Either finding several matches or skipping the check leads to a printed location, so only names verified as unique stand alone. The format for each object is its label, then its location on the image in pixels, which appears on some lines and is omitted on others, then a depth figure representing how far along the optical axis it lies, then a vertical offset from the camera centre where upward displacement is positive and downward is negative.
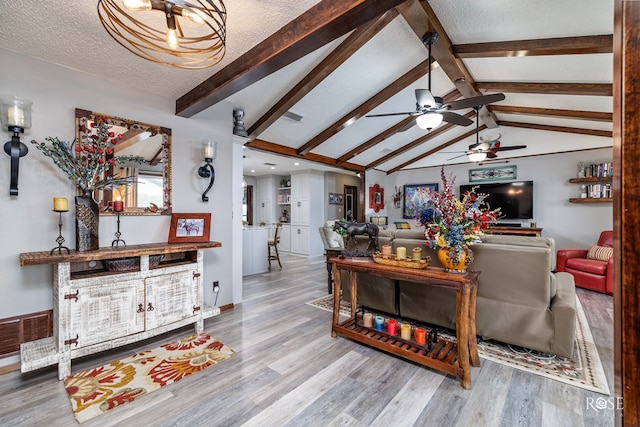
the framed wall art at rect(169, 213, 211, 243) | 2.94 -0.20
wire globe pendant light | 1.38 +1.28
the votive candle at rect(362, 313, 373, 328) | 2.65 -1.09
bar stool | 5.96 -0.74
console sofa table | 1.97 -1.00
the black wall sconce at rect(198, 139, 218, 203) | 3.10 +0.53
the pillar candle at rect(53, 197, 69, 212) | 2.09 +0.04
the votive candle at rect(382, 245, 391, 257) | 2.59 -0.40
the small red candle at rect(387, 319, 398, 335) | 2.46 -1.07
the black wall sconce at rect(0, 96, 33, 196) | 2.02 +0.65
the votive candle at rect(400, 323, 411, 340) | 2.37 -1.07
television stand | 6.13 -0.49
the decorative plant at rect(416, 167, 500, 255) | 2.10 -0.08
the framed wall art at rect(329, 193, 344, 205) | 8.21 +0.34
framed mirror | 2.55 +0.44
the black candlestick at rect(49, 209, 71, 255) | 2.14 -0.25
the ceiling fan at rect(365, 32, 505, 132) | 2.90 +1.18
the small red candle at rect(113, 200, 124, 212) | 2.47 +0.03
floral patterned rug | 1.81 -1.27
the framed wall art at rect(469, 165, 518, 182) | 6.83 +0.95
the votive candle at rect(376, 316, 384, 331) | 2.56 -1.08
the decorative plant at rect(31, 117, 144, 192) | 2.23 +0.46
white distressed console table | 2.05 -0.76
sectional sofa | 2.26 -0.80
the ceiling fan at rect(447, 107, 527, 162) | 4.96 +1.10
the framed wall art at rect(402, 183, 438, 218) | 8.13 +0.55
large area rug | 2.01 -1.26
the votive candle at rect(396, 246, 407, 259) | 2.41 -0.39
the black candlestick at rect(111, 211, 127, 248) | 2.57 -0.29
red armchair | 4.00 -0.89
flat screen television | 6.48 +0.28
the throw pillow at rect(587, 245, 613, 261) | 4.25 -0.69
